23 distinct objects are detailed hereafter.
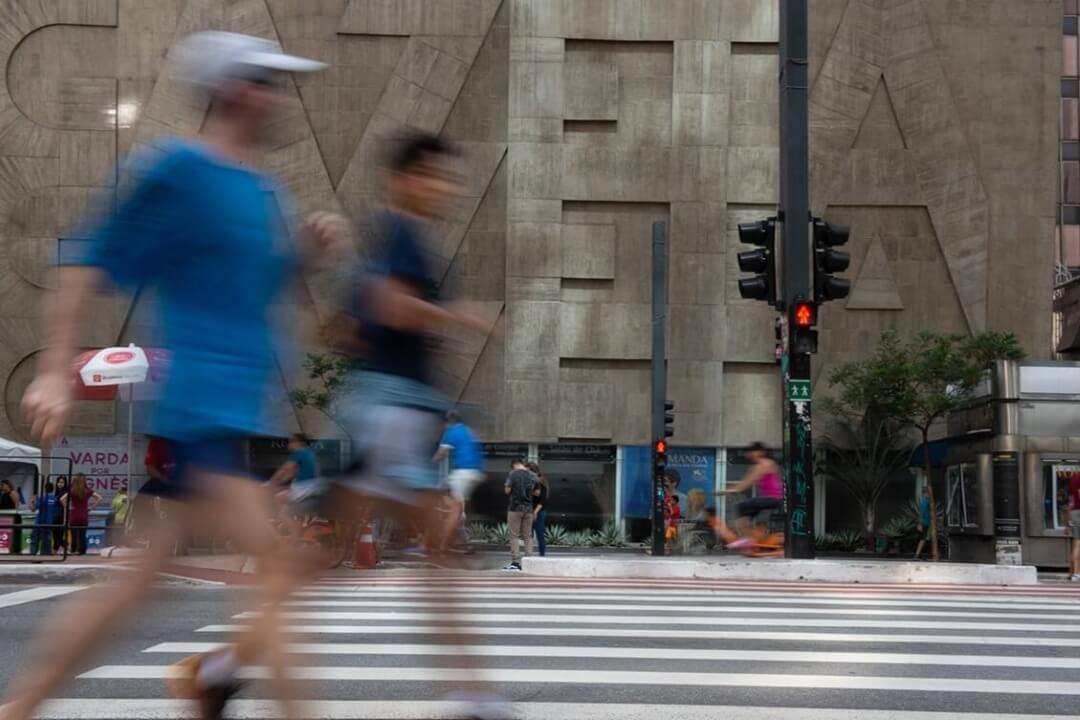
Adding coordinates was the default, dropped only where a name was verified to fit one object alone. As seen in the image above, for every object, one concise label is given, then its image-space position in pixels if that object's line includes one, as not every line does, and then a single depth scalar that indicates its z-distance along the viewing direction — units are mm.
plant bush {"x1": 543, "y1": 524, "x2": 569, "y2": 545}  37312
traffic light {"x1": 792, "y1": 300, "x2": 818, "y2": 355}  15758
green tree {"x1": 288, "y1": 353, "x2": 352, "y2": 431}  35469
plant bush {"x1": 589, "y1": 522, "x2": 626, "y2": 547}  38031
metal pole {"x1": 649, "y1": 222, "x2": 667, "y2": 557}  31312
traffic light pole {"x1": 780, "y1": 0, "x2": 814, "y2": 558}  15992
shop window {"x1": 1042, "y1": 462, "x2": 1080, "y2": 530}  25734
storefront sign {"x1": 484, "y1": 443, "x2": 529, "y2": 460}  39500
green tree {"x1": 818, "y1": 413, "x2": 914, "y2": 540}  37812
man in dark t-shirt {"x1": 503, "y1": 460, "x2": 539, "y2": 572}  19844
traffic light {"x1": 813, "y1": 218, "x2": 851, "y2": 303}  15227
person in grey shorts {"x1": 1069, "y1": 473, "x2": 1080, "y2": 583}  19234
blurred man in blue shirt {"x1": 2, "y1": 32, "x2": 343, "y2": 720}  3354
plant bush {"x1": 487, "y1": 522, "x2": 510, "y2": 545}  37094
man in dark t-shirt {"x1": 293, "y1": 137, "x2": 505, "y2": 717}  4352
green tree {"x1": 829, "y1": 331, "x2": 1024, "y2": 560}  33750
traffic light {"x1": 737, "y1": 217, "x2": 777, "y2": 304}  15492
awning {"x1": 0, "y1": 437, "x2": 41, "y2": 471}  23036
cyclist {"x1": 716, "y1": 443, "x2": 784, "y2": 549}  16594
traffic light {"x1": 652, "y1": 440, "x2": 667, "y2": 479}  30547
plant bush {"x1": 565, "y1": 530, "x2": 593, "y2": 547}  37938
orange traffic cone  18406
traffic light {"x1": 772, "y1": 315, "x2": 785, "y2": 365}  16297
